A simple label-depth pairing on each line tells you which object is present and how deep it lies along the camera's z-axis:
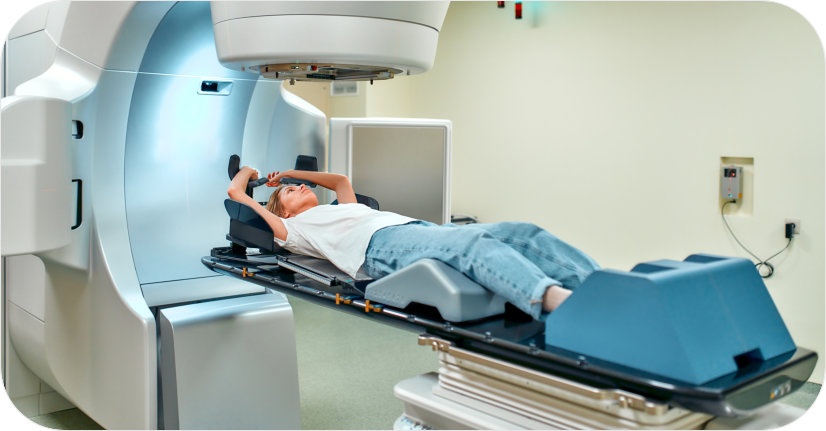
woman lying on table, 1.45
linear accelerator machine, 1.24
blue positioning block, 1.13
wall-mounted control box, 3.29
